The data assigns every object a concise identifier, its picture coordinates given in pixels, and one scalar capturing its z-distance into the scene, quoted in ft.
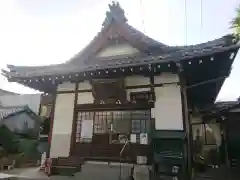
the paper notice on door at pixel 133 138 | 27.63
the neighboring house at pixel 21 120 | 68.33
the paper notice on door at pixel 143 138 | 27.13
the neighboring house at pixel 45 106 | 80.79
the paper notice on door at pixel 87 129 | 29.58
